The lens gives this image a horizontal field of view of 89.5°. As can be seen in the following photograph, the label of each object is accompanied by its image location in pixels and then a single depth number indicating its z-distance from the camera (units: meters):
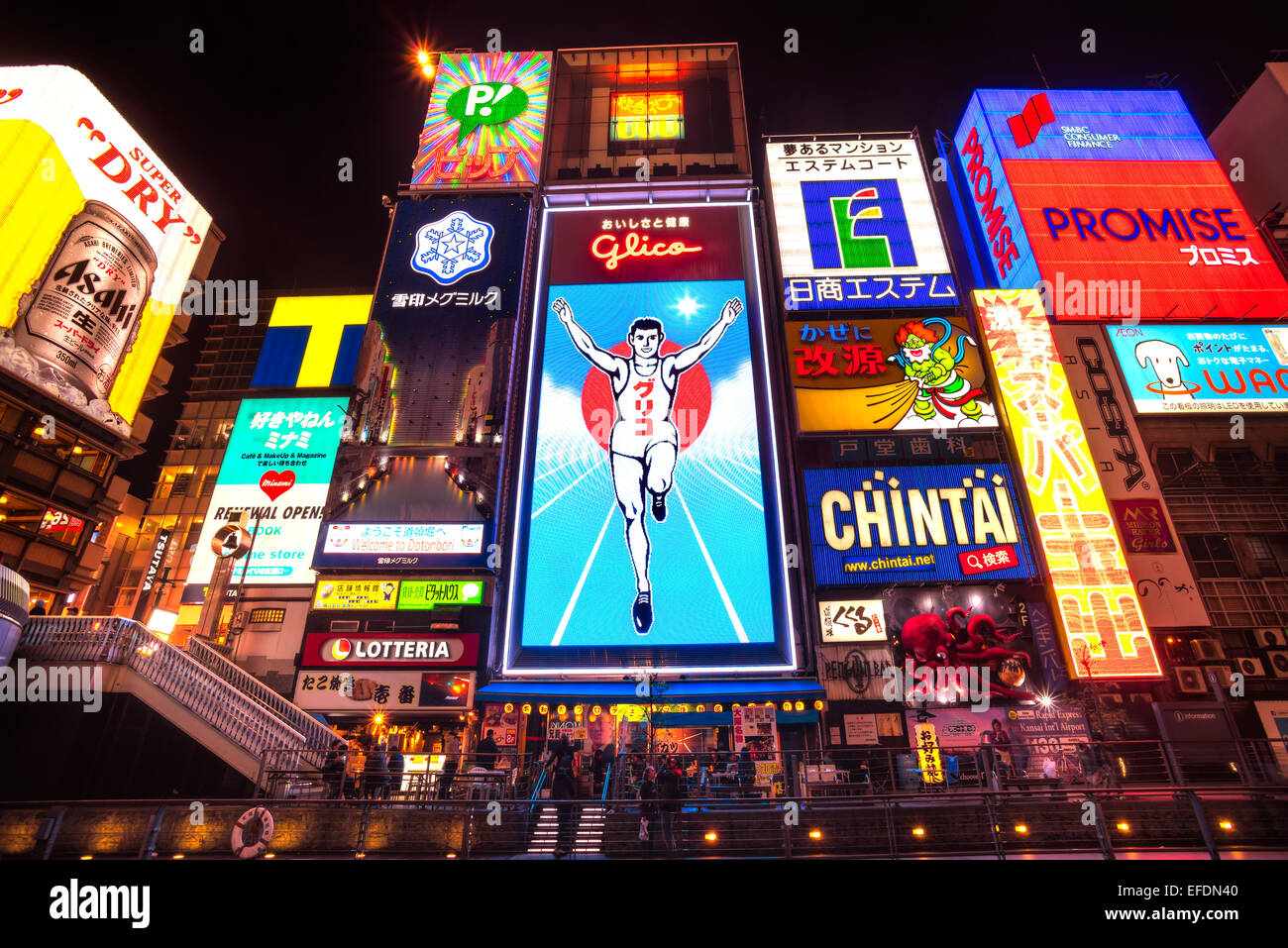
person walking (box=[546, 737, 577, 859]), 9.20
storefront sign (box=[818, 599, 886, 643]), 21.33
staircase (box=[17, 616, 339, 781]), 13.87
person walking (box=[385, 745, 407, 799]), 10.37
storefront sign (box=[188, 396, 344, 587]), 32.69
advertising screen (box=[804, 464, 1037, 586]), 21.59
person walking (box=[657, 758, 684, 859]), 11.05
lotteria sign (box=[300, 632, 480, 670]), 20.67
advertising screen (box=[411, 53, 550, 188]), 29.91
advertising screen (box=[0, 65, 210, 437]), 23.39
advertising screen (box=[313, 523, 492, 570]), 21.80
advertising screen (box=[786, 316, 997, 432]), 23.95
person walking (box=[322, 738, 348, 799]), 11.89
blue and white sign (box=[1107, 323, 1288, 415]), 24.95
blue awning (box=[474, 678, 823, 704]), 18.91
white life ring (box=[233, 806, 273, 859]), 8.70
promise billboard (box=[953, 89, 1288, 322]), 27.41
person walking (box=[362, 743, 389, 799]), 10.59
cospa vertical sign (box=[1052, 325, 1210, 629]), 21.92
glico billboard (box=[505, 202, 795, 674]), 20.28
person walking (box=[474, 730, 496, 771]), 12.75
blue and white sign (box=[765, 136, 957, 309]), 26.11
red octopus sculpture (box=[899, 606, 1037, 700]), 20.53
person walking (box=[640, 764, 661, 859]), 9.12
